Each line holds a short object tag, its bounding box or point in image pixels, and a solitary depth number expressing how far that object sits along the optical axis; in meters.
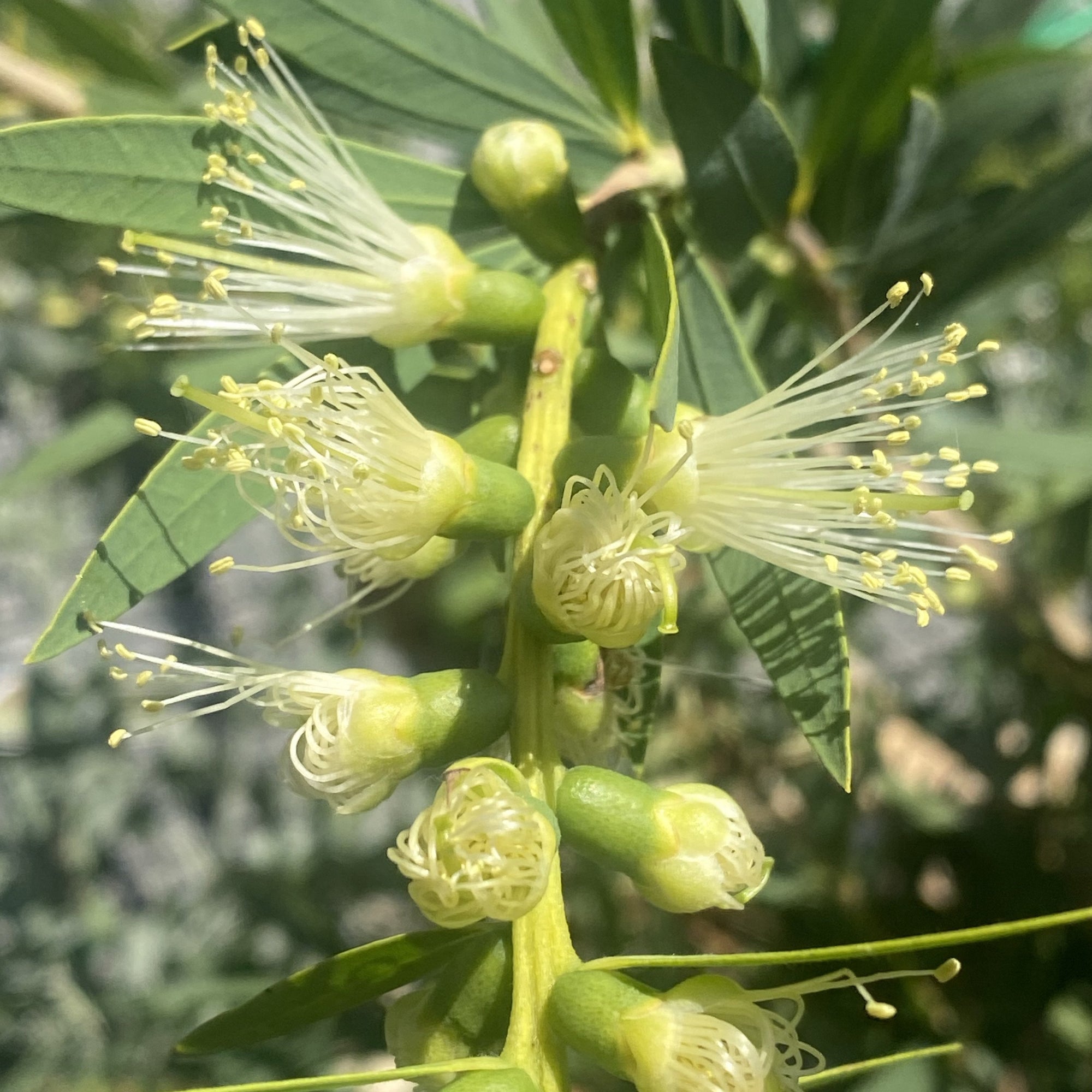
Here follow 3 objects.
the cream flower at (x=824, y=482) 0.07
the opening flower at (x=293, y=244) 0.07
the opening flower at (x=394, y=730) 0.06
